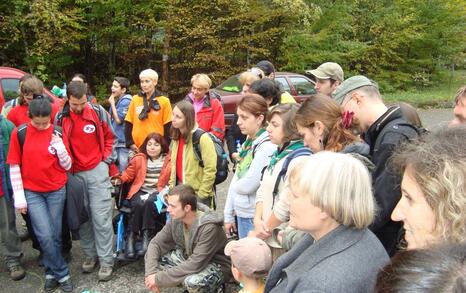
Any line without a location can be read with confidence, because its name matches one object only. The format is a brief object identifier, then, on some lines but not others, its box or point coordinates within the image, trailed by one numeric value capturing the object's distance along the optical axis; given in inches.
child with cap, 107.6
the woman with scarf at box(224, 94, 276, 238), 139.3
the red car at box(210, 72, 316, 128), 433.7
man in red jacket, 166.9
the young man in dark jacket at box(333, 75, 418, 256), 86.6
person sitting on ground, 141.4
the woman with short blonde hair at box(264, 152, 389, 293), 61.9
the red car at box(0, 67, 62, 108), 322.3
